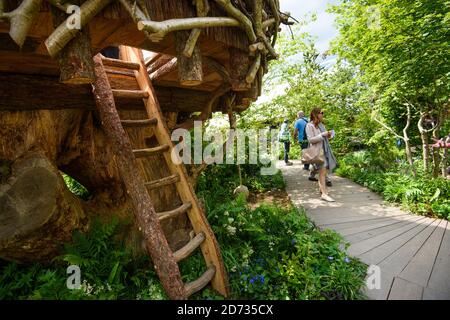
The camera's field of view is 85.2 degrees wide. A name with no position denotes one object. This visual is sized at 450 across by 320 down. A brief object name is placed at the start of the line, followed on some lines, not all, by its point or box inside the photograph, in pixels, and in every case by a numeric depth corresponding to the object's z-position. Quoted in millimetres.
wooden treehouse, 1487
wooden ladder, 2447
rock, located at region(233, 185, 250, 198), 5915
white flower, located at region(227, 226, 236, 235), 3492
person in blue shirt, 7818
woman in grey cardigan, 5309
